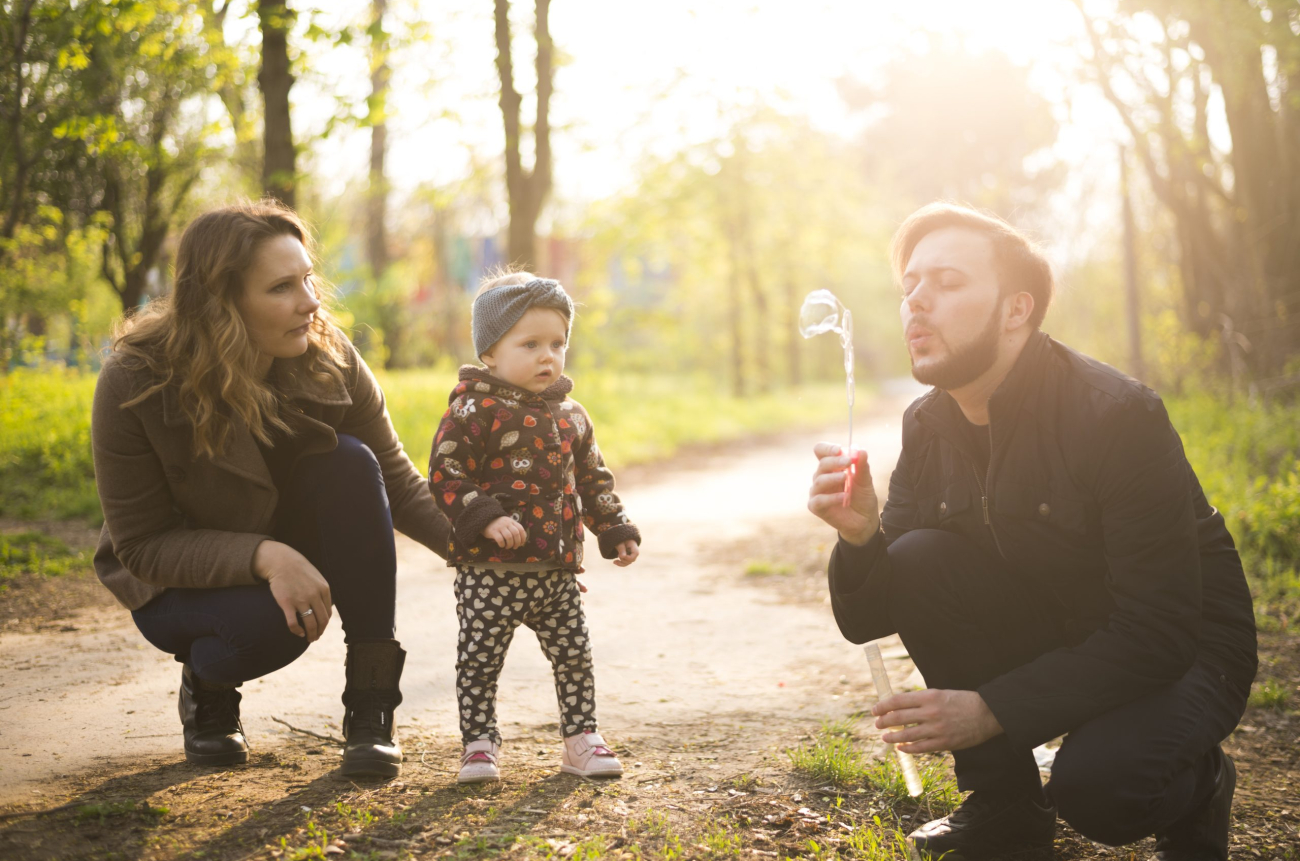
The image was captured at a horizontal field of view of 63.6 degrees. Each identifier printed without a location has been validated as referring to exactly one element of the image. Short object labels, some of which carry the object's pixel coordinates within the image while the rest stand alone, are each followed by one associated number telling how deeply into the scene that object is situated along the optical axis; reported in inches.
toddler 104.8
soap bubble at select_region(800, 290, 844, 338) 91.4
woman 97.7
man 82.3
